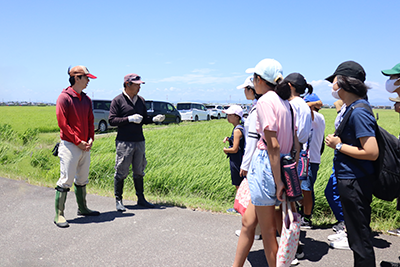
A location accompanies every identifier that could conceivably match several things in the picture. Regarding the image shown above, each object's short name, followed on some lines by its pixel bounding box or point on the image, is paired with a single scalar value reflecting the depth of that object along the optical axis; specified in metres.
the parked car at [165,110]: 22.05
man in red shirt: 3.97
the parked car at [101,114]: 17.15
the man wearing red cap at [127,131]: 4.51
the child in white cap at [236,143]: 4.05
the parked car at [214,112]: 33.04
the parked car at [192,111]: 27.50
